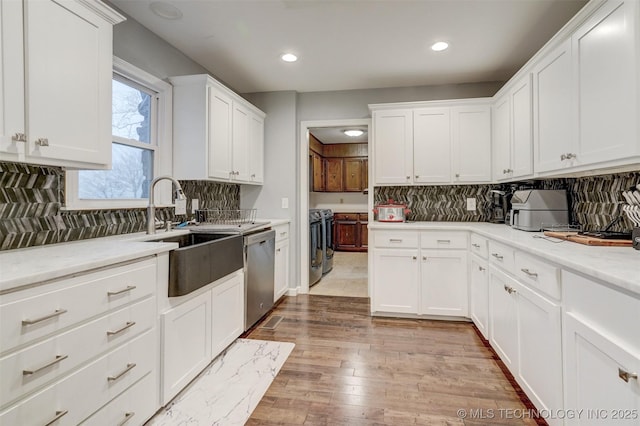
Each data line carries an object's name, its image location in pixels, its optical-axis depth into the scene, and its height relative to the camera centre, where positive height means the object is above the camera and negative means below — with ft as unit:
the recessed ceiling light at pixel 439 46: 8.85 +4.63
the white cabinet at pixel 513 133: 8.07 +2.19
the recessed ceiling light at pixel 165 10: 7.13 +4.63
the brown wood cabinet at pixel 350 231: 23.39 -1.46
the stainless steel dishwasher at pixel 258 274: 8.92 -1.86
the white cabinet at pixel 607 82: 4.64 +2.05
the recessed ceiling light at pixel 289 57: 9.68 +4.72
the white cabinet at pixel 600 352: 3.23 -1.62
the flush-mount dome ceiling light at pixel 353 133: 19.92 +5.03
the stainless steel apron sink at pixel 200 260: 5.77 -1.00
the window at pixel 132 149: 6.92 +1.64
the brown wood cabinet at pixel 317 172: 21.87 +2.81
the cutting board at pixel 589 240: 5.38 -0.53
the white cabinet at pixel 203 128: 8.93 +2.41
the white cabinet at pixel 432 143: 10.82 +2.35
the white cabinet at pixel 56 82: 4.31 +1.97
